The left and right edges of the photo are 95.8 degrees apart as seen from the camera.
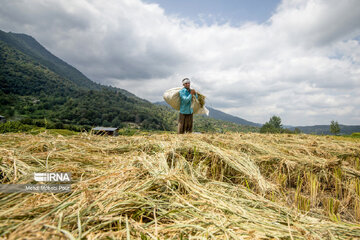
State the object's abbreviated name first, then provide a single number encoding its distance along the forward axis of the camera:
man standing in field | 5.34
